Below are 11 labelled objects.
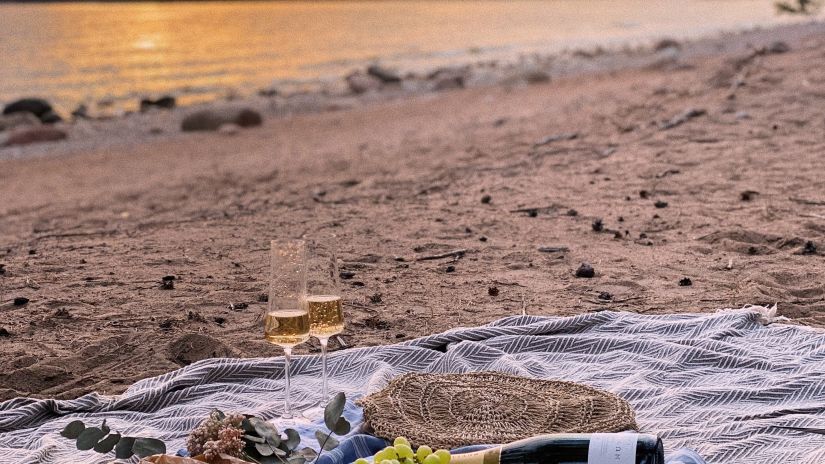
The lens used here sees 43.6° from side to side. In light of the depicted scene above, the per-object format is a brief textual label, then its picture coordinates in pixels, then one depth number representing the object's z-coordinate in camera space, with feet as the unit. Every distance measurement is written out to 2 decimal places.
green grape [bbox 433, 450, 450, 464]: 10.66
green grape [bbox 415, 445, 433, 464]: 10.75
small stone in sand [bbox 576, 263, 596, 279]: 23.18
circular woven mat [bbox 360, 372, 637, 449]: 13.75
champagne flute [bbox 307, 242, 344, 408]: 13.83
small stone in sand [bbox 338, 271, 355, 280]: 24.01
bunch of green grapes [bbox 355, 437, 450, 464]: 10.48
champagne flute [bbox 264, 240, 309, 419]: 13.33
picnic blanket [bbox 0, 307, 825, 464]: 14.53
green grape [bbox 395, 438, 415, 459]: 10.56
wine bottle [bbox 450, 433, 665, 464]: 11.41
